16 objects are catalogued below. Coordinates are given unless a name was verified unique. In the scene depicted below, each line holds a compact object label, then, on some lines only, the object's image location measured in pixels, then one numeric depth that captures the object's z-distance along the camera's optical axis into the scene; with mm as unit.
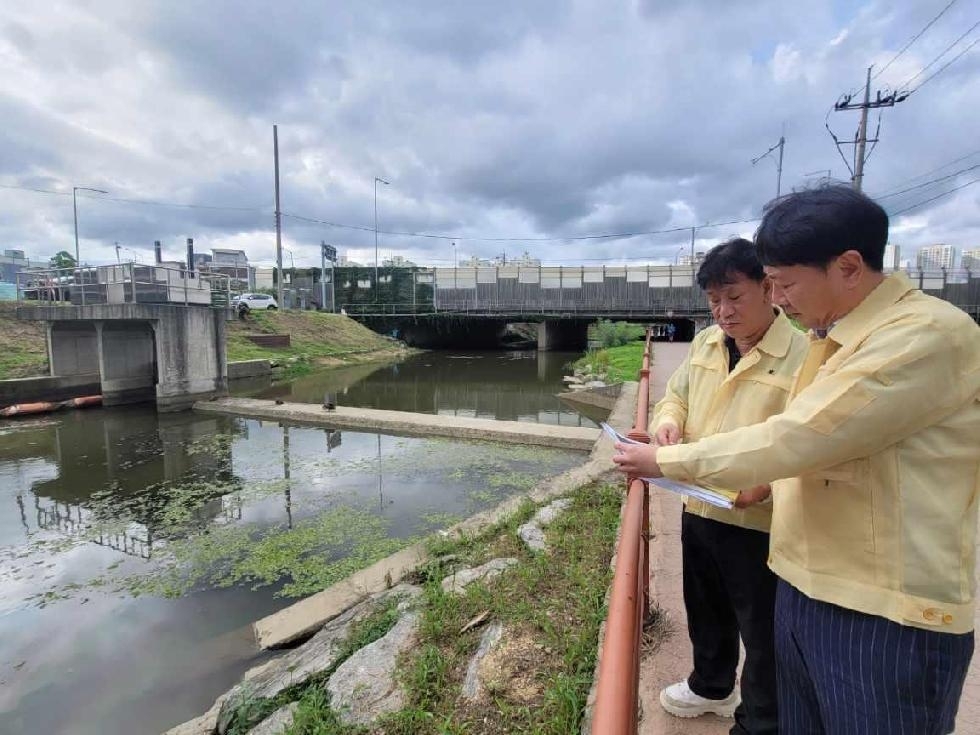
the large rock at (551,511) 4445
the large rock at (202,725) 2982
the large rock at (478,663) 2363
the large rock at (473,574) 3481
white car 26628
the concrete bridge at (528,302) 34438
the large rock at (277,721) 2632
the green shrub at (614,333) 26656
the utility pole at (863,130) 15373
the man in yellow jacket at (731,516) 1605
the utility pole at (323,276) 37803
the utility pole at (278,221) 25647
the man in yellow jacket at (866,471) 888
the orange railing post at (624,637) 973
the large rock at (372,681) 2467
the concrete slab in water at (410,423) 9133
